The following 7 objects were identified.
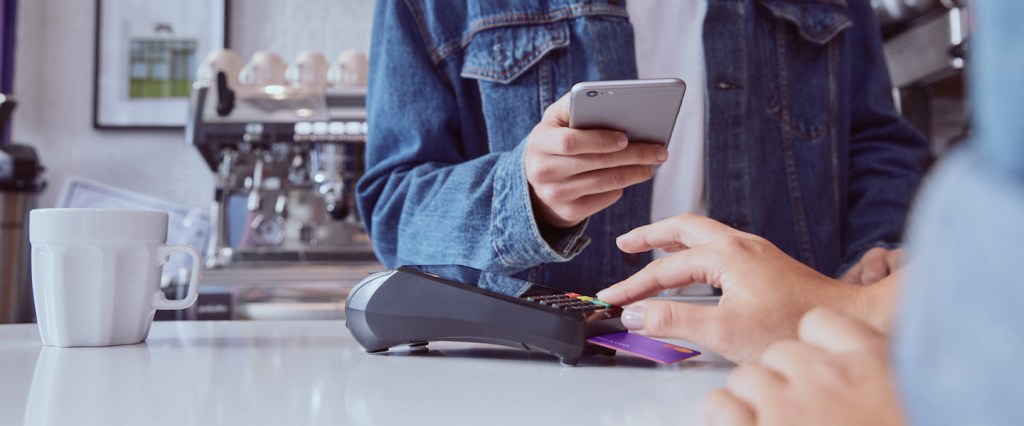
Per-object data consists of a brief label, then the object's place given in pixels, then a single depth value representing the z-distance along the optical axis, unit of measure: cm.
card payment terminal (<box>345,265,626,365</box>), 54
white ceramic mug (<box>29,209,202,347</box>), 66
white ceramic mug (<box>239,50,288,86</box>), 229
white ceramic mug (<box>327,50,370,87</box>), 230
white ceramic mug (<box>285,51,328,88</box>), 230
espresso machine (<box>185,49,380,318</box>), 207
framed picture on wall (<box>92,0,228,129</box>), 285
